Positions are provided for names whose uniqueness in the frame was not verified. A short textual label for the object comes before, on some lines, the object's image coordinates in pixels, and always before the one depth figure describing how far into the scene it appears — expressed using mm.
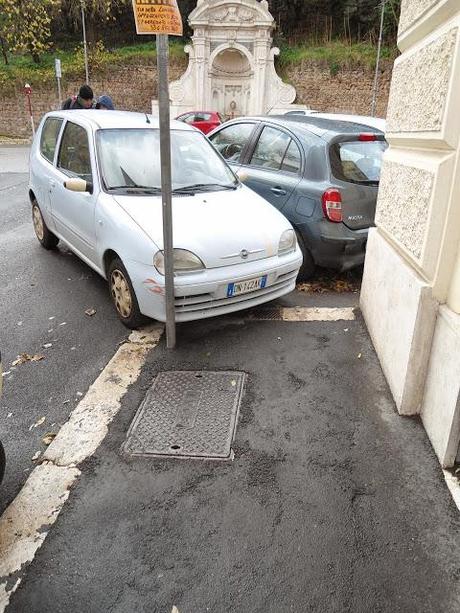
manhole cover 2967
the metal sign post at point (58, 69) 21922
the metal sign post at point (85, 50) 30797
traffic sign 3244
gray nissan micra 5109
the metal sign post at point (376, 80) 28678
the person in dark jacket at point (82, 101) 7977
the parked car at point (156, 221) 4012
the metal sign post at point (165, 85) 3256
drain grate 4703
